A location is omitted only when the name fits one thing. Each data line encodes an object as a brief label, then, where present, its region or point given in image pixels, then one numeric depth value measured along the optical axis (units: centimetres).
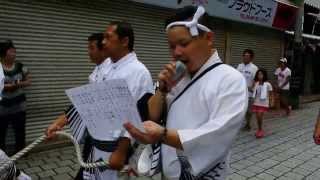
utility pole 951
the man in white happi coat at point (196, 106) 134
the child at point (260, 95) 610
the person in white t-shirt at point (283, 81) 853
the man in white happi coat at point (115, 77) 191
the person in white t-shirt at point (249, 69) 614
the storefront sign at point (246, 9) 641
